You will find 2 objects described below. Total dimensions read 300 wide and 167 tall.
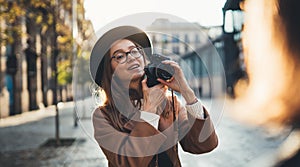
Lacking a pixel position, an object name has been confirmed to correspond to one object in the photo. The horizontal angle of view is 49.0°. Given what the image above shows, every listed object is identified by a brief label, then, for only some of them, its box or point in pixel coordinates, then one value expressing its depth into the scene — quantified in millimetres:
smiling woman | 959
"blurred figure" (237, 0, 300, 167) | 817
